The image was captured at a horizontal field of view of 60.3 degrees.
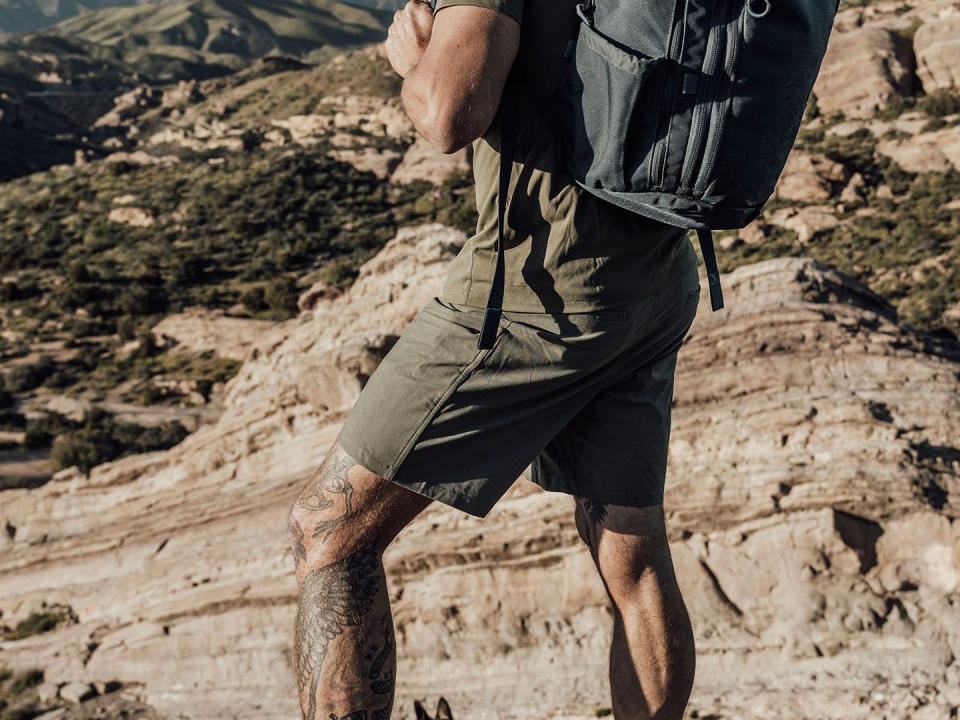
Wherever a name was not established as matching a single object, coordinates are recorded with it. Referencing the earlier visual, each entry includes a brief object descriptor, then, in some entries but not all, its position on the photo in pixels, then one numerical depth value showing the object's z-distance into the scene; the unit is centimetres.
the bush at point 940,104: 2948
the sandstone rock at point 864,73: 3366
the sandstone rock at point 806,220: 2280
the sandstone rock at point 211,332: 2172
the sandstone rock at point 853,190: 2490
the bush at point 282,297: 2439
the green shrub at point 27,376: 2047
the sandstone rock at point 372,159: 4219
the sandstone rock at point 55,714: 600
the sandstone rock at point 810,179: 2551
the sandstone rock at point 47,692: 629
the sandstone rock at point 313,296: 1651
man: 188
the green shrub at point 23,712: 620
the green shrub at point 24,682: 648
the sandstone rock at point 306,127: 5344
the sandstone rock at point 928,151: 2614
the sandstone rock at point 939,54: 3294
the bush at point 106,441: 1543
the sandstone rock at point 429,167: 3881
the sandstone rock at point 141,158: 5262
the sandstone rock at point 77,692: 618
